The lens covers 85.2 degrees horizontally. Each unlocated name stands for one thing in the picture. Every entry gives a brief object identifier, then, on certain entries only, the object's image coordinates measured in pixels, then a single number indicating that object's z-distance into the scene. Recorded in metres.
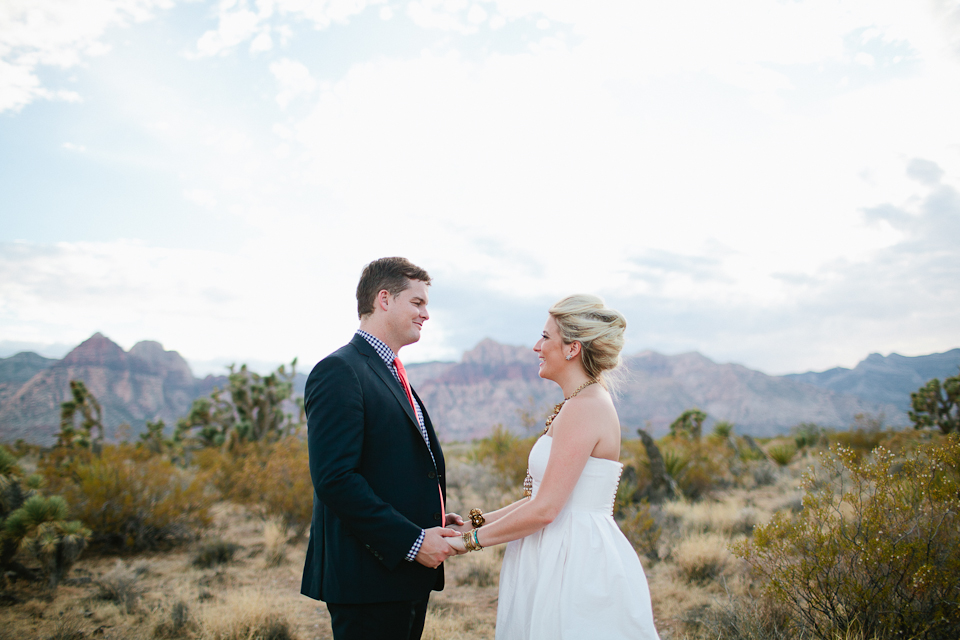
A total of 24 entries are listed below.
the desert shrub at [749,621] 4.04
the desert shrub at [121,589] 5.39
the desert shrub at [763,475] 13.42
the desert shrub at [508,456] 10.34
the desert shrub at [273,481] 8.84
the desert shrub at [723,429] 19.72
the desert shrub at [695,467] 11.46
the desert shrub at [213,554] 7.26
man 2.33
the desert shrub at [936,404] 17.66
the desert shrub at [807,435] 20.55
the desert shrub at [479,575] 6.72
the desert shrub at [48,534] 5.55
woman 2.48
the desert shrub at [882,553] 3.66
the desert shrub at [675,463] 11.43
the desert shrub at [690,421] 20.94
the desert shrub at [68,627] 4.57
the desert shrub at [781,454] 16.61
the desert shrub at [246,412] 17.72
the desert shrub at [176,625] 4.80
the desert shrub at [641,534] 6.99
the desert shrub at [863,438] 15.22
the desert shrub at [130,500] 7.50
